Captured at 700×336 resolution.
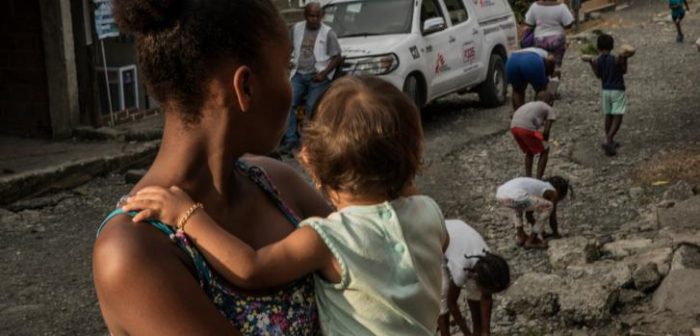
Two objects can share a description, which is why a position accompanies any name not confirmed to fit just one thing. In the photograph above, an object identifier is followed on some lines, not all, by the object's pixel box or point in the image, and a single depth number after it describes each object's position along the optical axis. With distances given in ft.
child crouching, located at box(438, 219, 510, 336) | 19.24
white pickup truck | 39.73
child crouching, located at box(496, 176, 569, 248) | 25.86
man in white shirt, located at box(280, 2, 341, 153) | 37.70
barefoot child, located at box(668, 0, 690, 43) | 68.74
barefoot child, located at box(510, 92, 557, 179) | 31.50
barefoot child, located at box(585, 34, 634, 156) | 36.40
